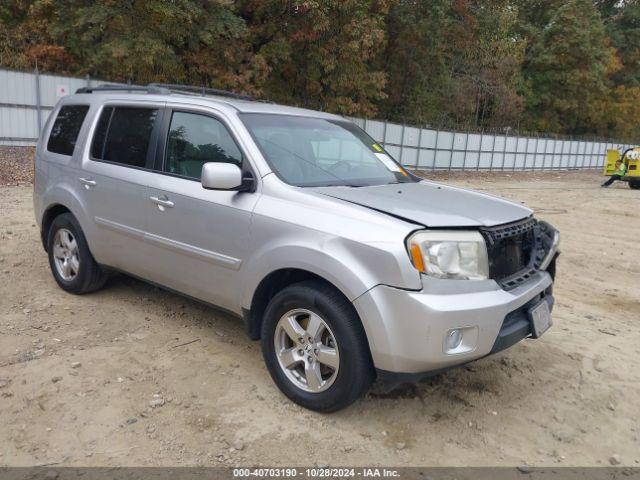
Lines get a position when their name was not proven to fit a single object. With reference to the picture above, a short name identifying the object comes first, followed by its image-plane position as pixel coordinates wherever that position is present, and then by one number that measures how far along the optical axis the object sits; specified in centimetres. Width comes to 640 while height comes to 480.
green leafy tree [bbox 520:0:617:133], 3916
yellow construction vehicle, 2173
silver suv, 297
